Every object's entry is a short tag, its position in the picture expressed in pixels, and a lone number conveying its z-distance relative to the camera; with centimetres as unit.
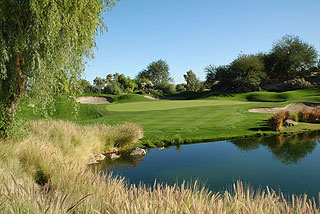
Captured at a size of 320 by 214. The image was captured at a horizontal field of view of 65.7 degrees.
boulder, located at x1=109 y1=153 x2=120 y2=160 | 965
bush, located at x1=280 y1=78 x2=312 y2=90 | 3875
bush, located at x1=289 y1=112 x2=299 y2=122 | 1579
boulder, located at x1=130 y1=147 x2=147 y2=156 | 1017
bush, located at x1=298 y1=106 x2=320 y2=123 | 1609
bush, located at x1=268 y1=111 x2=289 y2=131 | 1342
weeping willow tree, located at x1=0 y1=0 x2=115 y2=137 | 546
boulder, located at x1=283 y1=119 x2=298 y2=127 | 1447
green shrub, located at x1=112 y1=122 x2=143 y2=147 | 1106
